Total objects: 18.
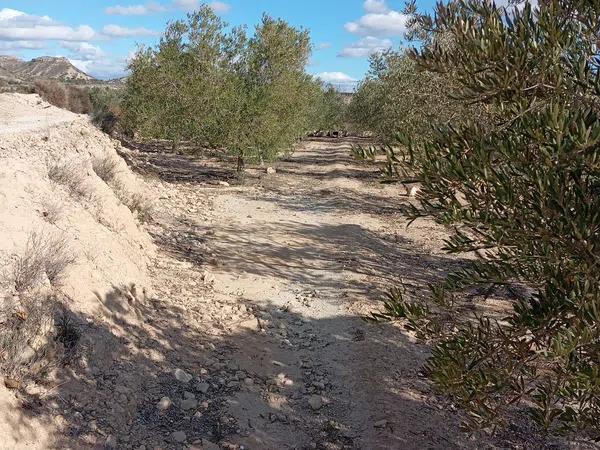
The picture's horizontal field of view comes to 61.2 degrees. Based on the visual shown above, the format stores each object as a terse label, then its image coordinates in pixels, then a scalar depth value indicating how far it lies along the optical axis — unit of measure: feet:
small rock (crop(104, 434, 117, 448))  16.87
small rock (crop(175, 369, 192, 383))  21.74
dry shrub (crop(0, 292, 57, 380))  17.05
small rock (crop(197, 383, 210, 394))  21.28
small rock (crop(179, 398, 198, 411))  20.01
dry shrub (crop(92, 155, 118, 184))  42.37
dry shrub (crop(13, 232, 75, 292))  20.47
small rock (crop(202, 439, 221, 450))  17.94
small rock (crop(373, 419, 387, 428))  19.72
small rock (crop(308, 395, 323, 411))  21.08
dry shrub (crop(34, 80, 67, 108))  108.78
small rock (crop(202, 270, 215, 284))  33.24
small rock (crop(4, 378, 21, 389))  16.26
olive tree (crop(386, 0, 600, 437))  8.88
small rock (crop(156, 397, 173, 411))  19.57
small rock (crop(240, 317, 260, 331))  27.66
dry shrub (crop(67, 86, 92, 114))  113.29
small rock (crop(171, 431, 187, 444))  18.05
